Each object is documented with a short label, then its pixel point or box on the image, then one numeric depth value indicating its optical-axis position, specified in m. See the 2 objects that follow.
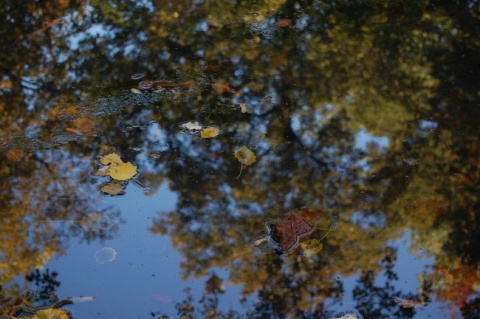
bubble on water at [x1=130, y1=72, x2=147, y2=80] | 3.70
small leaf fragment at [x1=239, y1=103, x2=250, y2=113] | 3.33
